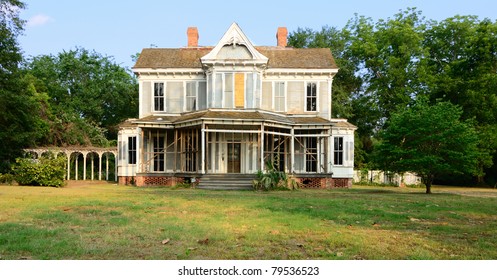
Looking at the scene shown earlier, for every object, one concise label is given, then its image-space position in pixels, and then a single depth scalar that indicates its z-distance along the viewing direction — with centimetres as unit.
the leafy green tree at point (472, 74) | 3544
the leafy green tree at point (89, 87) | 4750
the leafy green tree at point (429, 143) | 2120
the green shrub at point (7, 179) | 2555
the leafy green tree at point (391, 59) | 4012
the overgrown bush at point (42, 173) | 2430
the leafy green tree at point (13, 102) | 2574
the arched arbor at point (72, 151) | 3262
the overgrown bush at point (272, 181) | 2286
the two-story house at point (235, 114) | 2756
